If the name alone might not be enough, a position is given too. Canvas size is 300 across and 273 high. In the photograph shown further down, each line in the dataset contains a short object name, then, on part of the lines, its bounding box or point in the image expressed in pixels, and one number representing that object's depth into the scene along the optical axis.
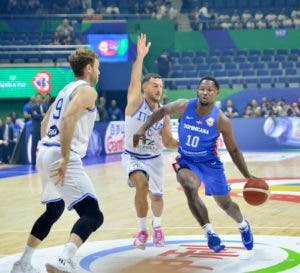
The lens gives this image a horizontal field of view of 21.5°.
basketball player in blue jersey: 7.91
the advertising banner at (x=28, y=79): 26.11
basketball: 7.75
